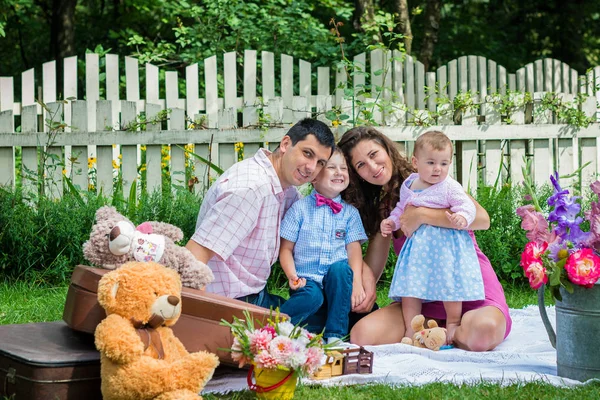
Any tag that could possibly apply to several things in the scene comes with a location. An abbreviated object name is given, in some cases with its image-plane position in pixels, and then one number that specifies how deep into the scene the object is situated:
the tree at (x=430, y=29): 10.85
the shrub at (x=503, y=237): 6.01
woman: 4.23
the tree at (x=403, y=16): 9.49
